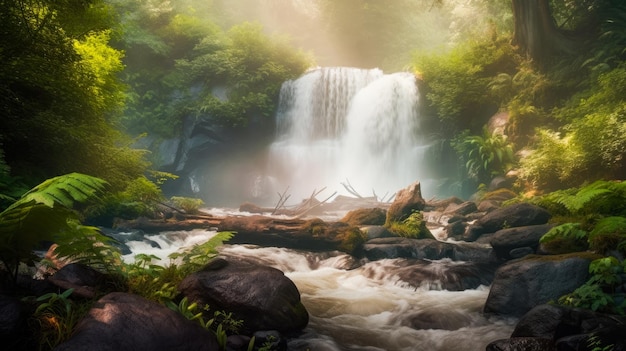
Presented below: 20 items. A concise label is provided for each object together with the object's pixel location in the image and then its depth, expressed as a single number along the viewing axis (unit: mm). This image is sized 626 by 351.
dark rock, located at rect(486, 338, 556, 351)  4008
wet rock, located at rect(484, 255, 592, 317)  5465
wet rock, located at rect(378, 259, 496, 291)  7559
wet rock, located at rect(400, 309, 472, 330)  5758
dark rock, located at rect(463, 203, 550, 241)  9719
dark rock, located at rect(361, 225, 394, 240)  10680
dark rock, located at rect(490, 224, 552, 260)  8156
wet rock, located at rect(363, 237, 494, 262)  9254
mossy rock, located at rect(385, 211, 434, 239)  10773
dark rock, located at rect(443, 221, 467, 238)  11591
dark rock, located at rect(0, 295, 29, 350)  2994
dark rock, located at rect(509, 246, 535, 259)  8044
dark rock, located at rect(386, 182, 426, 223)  11688
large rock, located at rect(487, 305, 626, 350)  3812
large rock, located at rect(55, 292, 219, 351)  3020
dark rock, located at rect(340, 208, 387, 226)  12180
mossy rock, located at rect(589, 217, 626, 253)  5738
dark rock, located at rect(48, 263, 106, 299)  3852
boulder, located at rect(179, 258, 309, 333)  4711
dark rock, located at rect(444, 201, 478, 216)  13555
